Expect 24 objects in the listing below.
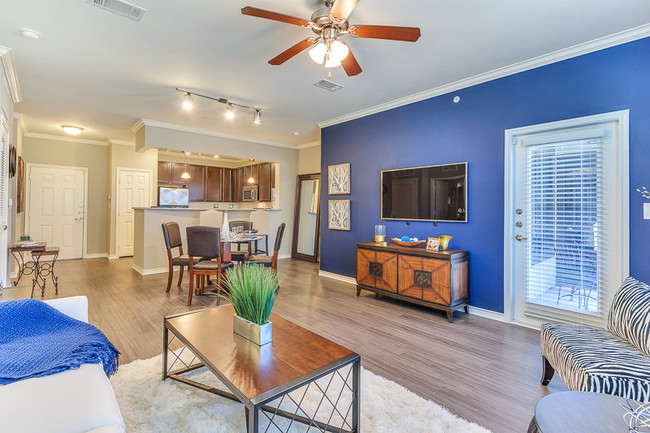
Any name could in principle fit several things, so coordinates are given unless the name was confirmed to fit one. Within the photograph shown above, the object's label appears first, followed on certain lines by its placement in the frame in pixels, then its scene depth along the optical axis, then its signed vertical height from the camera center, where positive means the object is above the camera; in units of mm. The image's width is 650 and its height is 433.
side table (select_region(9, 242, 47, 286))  4111 -430
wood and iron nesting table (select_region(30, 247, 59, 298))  4148 -782
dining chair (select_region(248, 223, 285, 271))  4410 -612
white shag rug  1660 -1091
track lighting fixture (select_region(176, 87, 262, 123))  4059 +1591
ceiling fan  2096 +1319
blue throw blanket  1323 -609
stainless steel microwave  8273 +636
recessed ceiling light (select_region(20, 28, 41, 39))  2713 +1567
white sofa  1024 -671
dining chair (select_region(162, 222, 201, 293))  4255 -380
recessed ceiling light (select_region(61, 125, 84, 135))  5793 +1582
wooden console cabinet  3393 -659
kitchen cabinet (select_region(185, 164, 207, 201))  8438 +919
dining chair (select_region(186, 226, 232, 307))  3775 -380
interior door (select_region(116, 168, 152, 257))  7098 +383
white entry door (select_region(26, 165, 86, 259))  6574 +155
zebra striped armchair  1480 -699
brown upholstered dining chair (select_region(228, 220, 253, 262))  4785 -237
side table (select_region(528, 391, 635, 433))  1054 -683
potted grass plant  1676 -449
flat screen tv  3765 +322
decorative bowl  3880 -305
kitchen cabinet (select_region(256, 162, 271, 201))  7789 +899
